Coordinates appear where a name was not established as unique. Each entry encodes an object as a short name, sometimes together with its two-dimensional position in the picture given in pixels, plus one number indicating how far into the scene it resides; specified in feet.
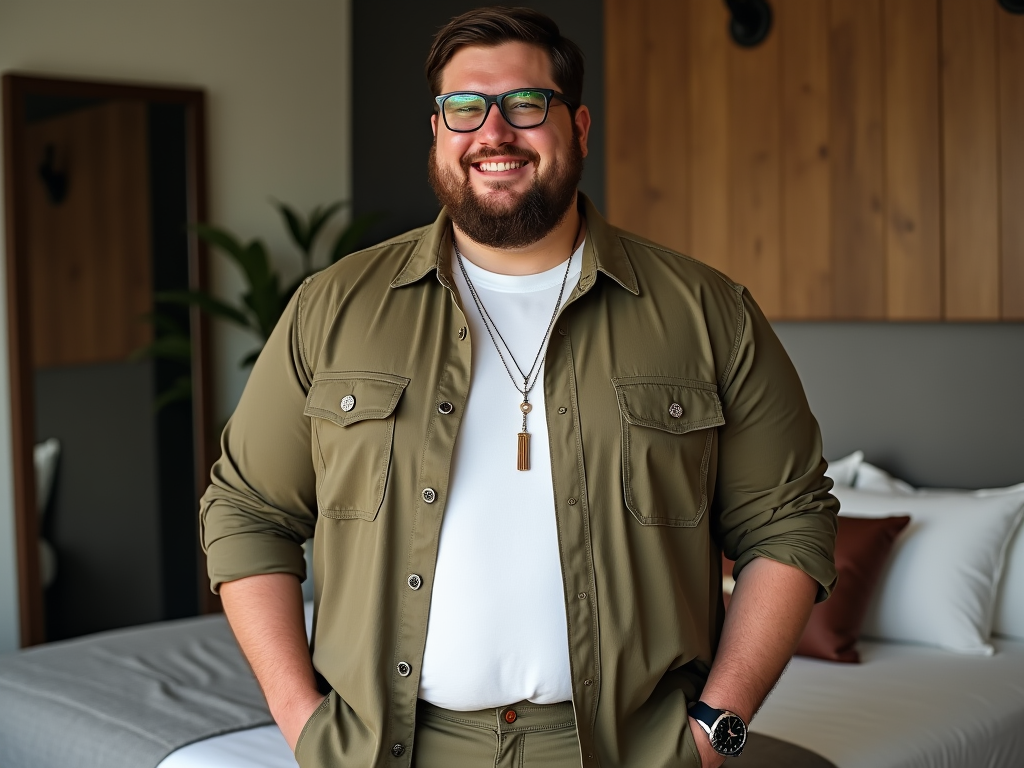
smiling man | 5.45
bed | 8.47
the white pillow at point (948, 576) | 10.19
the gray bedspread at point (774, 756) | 7.70
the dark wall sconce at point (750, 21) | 12.55
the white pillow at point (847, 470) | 11.76
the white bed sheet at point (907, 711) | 8.38
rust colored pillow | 10.12
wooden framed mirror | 15.53
